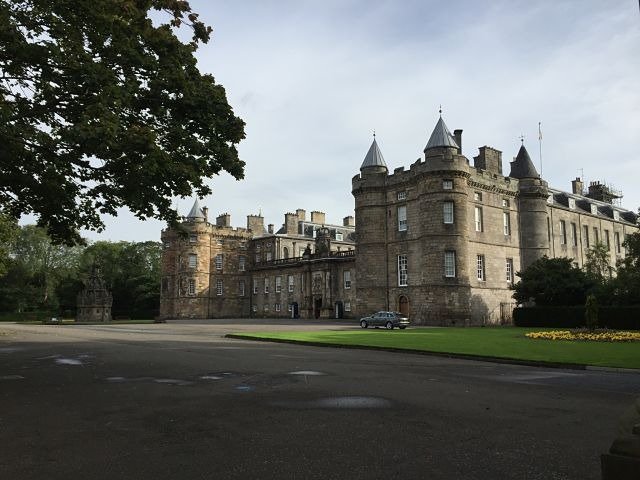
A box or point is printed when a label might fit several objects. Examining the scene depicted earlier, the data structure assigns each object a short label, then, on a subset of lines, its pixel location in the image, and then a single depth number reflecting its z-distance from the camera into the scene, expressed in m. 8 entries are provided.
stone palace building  45.44
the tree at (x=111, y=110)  11.04
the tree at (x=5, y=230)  30.44
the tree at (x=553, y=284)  38.94
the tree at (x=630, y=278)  31.78
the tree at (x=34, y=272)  81.69
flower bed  24.23
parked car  38.00
